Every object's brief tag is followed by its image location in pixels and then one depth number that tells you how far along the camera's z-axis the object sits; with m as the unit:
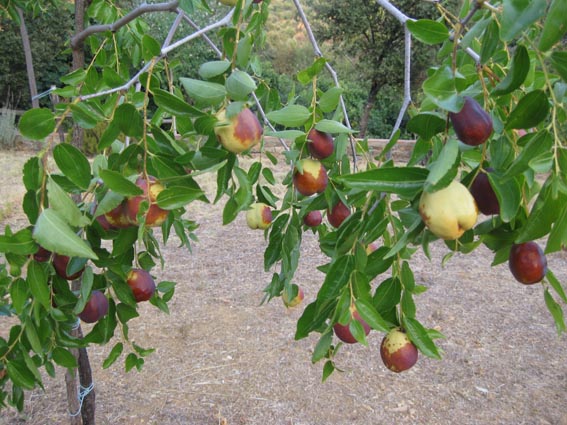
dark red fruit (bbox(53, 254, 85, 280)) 0.91
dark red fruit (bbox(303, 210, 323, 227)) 1.25
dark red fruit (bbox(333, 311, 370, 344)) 0.90
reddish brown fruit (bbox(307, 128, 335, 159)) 0.93
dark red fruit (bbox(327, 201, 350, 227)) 1.05
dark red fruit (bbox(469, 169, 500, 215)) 0.66
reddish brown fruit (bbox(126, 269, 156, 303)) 1.10
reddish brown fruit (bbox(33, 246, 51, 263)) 0.87
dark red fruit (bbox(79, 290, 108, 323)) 0.99
